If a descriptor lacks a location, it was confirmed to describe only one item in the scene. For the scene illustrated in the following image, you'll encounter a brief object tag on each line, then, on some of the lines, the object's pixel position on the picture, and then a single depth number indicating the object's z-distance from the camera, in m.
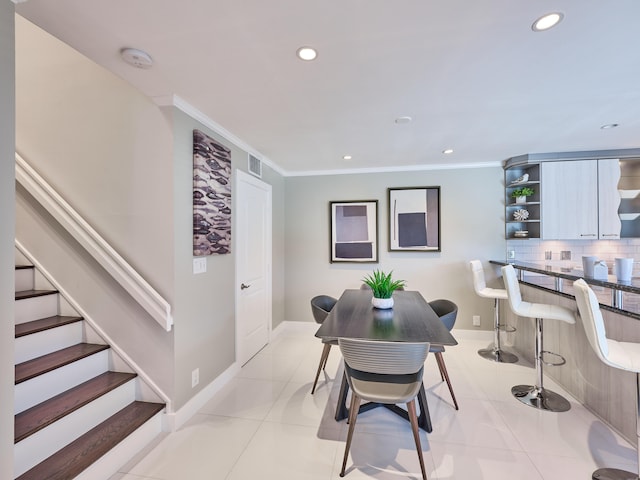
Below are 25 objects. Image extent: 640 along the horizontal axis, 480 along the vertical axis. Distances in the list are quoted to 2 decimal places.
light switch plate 2.39
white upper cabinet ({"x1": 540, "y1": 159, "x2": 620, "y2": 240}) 3.51
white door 3.13
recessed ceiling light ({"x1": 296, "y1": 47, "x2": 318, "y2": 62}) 1.59
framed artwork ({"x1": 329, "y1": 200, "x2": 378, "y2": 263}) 4.27
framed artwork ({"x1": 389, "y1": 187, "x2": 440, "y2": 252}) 4.11
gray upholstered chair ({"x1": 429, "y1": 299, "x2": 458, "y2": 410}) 2.40
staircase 1.58
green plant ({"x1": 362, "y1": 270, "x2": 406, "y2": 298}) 2.52
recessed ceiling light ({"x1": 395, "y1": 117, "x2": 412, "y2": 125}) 2.54
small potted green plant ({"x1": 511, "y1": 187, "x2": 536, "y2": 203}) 3.78
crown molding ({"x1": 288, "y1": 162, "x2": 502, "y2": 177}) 4.02
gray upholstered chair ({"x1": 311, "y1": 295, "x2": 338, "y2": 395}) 2.67
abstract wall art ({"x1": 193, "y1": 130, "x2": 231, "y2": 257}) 2.36
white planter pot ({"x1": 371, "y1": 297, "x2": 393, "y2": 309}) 2.50
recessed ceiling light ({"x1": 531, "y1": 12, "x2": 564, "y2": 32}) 1.35
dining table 1.81
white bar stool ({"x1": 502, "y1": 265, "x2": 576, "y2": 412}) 2.40
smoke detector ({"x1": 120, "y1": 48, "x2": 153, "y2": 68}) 1.60
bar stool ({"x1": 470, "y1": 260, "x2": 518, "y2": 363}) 3.34
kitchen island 2.02
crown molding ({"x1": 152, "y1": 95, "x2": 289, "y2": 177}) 2.14
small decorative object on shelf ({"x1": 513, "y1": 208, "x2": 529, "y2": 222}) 3.83
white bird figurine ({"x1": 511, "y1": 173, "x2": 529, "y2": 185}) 3.73
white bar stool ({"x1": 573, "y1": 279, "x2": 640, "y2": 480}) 1.61
